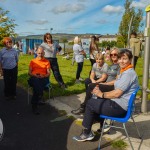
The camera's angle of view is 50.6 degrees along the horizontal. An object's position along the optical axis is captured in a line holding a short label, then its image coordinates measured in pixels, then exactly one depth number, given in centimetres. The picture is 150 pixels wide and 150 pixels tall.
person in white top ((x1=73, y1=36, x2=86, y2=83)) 588
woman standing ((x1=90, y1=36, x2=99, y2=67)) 535
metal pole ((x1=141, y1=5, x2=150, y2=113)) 360
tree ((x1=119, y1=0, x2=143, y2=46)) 1510
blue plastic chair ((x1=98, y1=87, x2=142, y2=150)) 239
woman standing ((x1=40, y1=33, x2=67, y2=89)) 490
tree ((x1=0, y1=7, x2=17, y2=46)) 705
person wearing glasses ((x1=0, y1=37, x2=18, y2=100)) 431
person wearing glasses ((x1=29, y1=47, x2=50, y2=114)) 383
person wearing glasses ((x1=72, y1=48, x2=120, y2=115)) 331
